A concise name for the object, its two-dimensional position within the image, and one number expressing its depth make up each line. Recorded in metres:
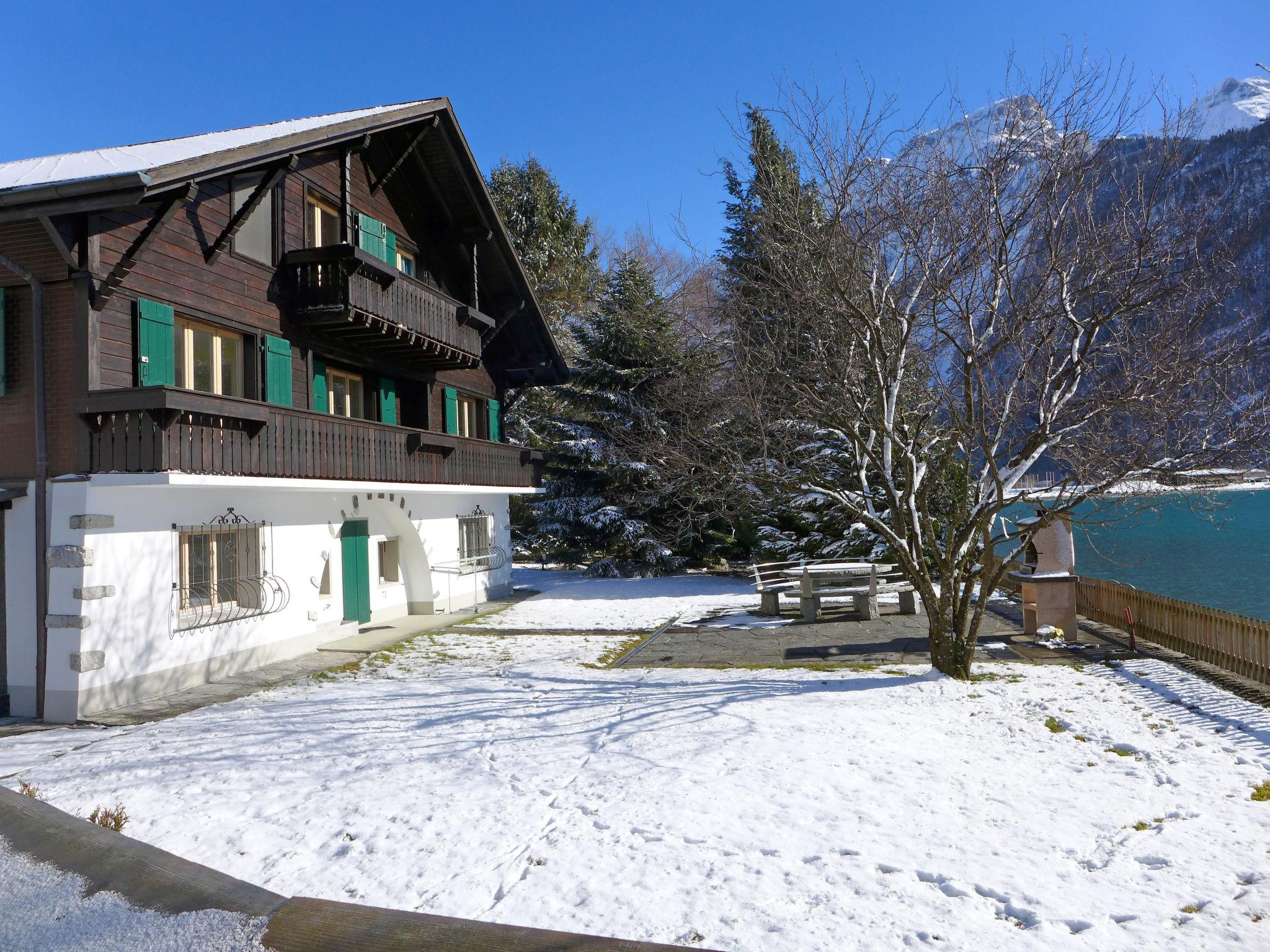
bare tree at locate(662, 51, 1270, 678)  9.21
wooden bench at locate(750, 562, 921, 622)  14.70
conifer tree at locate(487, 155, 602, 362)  34.81
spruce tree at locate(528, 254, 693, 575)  23.73
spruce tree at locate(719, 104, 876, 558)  11.27
